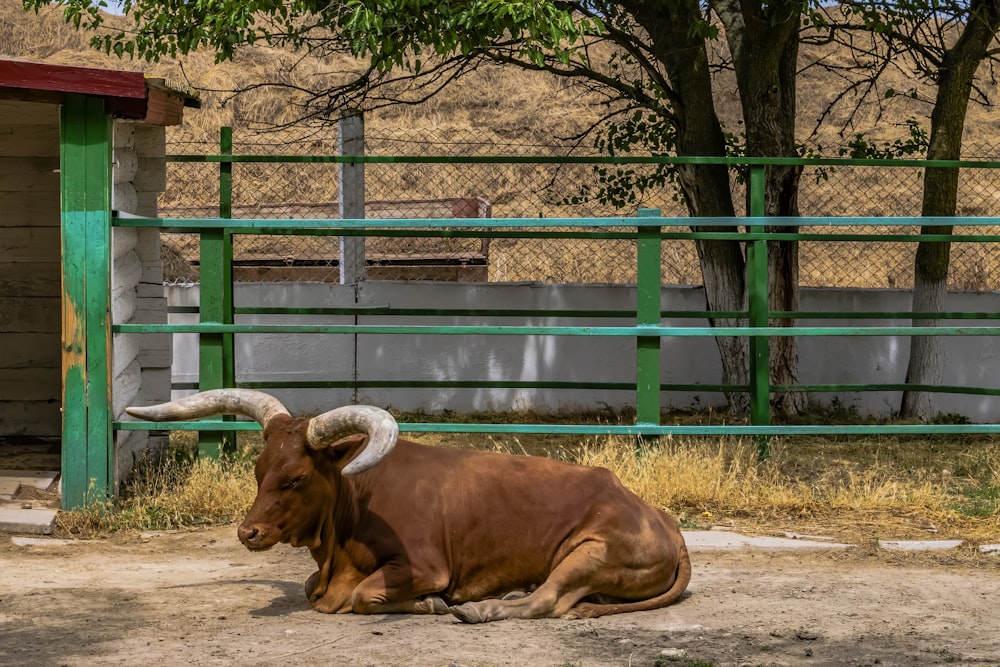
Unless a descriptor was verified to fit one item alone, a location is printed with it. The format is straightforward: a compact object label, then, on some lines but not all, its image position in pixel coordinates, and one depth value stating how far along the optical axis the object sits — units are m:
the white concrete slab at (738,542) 13.63
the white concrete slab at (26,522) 13.81
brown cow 10.52
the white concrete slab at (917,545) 13.64
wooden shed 14.13
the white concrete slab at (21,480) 15.10
